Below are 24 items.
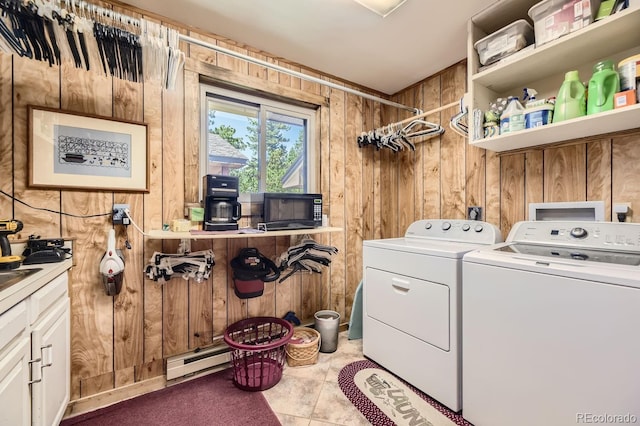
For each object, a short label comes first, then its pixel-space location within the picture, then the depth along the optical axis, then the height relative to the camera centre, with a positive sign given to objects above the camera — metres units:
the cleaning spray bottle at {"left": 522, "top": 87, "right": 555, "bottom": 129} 1.46 +0.56
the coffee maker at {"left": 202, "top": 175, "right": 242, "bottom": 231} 1.73 +0.07
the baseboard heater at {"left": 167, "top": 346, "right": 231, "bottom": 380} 1.76 -1.01
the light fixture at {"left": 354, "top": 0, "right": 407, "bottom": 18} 1.56 +1.25
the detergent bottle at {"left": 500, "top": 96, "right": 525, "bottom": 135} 1.55 +0.57
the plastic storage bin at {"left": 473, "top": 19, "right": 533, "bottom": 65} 1.54 +1.05
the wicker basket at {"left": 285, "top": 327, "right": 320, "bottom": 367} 1.94 -1.01
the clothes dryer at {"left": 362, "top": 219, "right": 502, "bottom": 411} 1.47 -0.56
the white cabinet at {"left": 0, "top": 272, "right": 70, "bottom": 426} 0.87 -0.56
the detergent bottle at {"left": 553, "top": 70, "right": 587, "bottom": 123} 1.37 +0.60
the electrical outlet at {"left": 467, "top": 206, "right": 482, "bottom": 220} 2.12 +0.01
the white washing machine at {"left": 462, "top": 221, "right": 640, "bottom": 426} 0.95 -0.47
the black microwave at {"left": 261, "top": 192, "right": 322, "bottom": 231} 1.90 +0.03
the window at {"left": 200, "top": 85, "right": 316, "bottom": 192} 2.08 +0.62
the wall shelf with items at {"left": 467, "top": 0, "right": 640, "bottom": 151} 1.27 +0.87
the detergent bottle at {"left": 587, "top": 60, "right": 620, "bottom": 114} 1.27 +0.61
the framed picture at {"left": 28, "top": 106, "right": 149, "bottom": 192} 1.45 +0.36
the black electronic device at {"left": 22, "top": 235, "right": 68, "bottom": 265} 1.29 -0.19
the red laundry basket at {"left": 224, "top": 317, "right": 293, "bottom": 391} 1.69 -0.96
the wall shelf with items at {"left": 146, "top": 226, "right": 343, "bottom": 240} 1.51 -0.12
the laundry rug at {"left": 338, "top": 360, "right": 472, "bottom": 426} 1.43 -1.11
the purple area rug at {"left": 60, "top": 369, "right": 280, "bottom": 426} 1.45 -1.13
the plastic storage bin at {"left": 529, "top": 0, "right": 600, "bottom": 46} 1.29 +1.01
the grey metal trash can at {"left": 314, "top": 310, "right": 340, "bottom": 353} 2.15 -0.96
